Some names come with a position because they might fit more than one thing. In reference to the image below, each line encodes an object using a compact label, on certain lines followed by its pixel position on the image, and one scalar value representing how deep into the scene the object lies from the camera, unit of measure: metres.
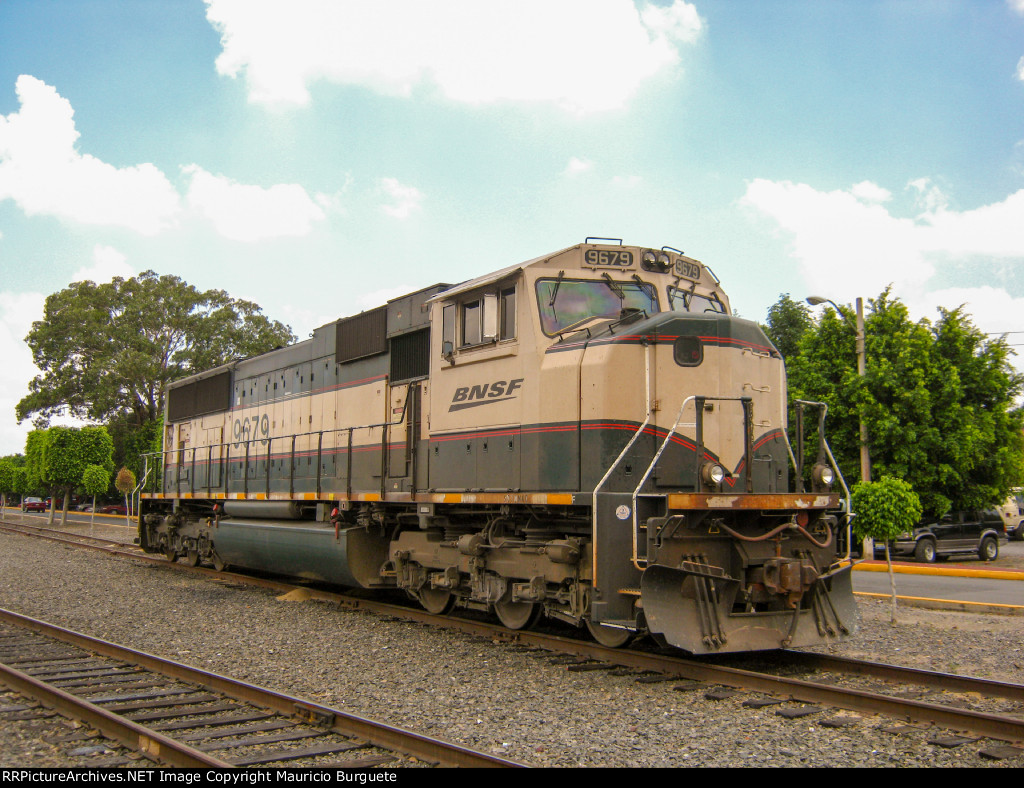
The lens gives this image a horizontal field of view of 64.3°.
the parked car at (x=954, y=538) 20.00
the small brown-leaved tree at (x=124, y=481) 35.08
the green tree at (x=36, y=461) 37.16
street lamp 18.75
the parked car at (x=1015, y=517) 31.50
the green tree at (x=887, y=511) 11.53
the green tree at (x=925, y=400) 19.66
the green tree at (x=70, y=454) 35.88
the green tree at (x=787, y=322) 32.52
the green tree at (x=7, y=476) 56.56
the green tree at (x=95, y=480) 36.69
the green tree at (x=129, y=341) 49.47
